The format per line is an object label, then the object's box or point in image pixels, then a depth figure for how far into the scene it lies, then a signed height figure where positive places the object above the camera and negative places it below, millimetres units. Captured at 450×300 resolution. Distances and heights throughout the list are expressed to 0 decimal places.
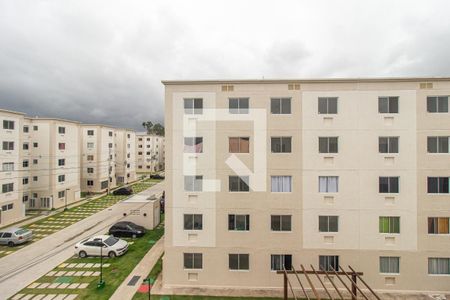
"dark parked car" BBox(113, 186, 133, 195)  43312 -7060
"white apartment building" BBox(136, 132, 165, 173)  76500 +93
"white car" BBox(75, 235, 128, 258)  19328 -7779
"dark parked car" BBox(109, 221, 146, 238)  23484 -7748
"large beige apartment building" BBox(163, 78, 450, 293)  14805 -1771
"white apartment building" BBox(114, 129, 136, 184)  54719 -648
